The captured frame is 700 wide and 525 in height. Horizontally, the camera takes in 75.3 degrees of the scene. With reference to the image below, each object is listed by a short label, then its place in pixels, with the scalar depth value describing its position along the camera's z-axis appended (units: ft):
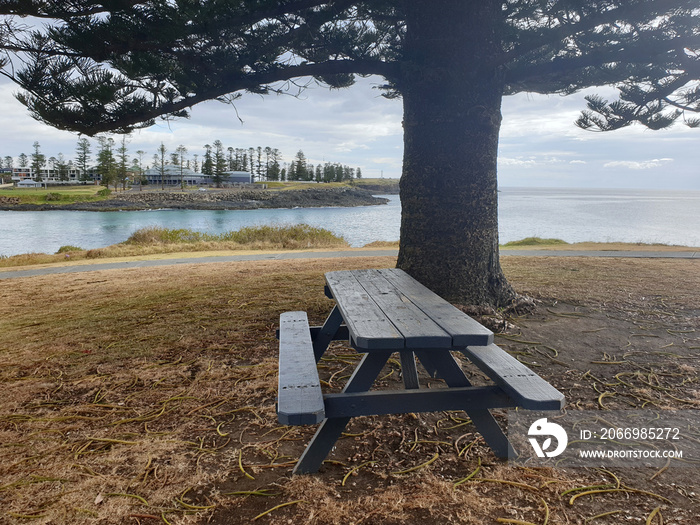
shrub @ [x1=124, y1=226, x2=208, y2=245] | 61.67
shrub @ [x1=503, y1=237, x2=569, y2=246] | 54.33
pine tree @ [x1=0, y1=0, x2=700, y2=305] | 14.07
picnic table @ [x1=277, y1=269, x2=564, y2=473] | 5.91
